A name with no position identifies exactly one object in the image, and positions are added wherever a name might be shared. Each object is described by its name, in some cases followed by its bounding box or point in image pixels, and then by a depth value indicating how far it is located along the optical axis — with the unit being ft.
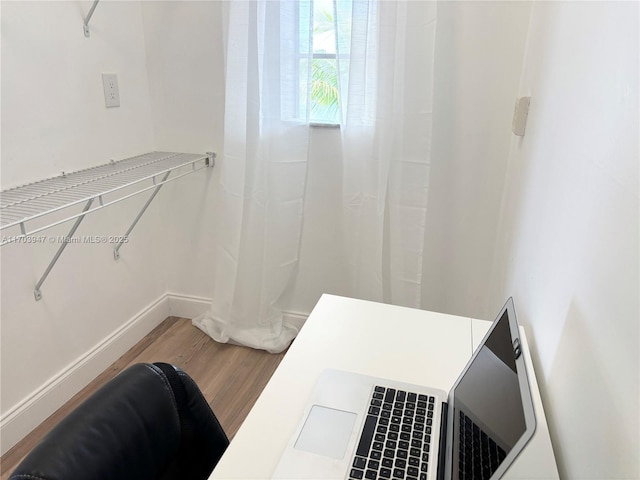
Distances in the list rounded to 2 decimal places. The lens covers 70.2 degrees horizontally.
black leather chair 2.09
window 6.09
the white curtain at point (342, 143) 5.78
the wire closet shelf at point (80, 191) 4.52
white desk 2.53
